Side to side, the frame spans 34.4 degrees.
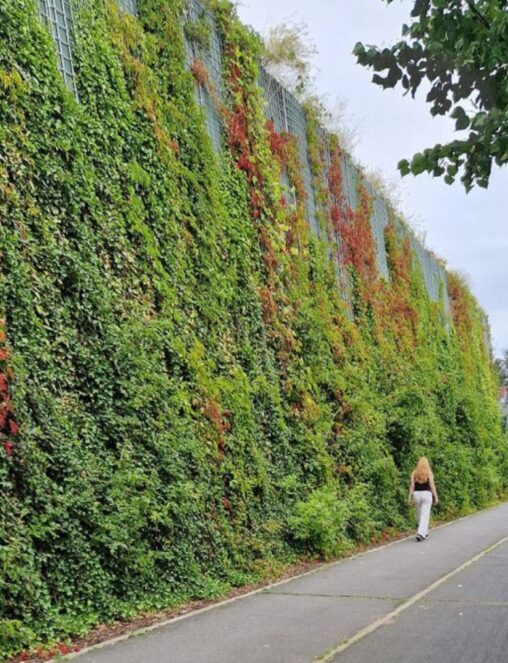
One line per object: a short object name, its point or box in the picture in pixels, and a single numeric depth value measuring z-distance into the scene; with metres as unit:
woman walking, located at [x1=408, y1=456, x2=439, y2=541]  16.00
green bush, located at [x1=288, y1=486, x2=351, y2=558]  12.52
